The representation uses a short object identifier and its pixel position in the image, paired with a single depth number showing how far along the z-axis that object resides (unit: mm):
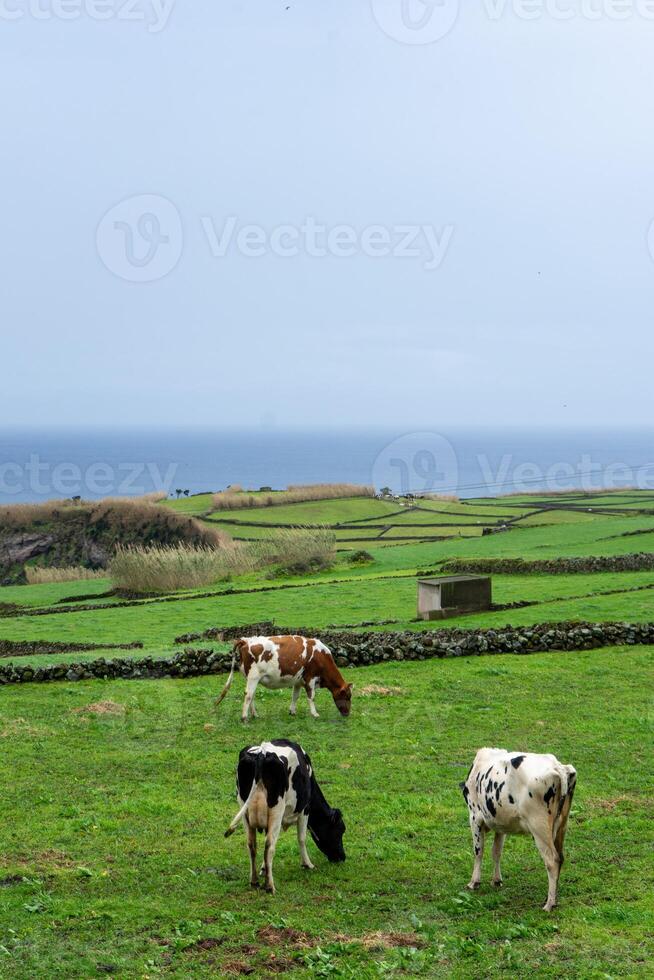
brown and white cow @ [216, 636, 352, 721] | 18859
